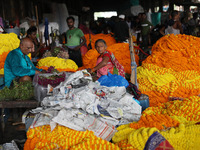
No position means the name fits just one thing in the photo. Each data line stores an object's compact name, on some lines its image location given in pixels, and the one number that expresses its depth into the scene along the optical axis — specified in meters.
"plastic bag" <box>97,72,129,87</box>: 3.65
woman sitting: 4.28
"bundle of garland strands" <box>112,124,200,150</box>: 2.65
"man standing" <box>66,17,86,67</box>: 6.55
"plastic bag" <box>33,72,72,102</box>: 3.58
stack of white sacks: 2.97
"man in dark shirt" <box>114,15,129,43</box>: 8.15
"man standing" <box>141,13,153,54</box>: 9.65
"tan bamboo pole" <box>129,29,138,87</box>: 4.30
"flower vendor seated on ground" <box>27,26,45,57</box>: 6.17
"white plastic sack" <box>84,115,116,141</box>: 2.97
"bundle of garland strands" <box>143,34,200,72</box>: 4.95
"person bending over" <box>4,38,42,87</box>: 4.01
